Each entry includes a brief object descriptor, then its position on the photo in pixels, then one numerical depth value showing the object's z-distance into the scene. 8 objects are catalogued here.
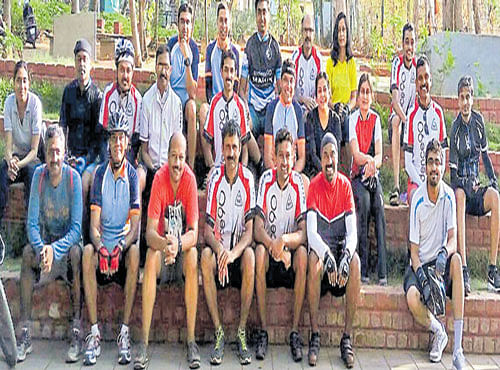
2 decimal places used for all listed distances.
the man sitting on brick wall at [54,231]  6.08
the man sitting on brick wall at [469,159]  6.97
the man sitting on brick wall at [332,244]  6.02
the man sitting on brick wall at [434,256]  6.08
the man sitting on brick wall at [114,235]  6.04
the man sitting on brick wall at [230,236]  6.06
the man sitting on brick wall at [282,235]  6.11
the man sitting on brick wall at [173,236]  5.96
